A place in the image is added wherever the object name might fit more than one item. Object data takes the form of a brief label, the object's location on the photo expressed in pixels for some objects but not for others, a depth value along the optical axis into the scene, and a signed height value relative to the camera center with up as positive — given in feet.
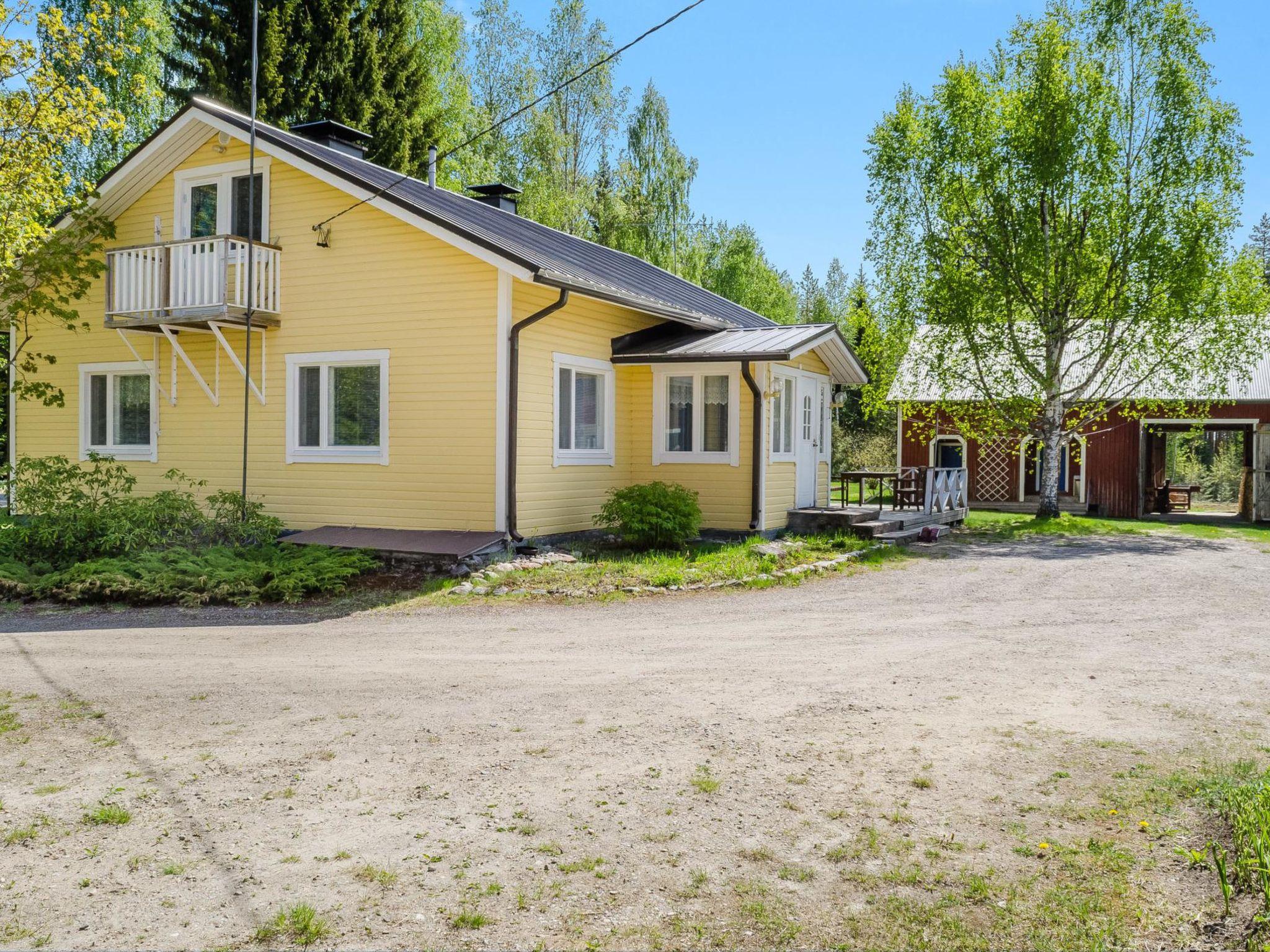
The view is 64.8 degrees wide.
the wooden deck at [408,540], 38.86 -3.47
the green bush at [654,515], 43.32 -2.50
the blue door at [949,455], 90.84 +0.59
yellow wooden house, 41.52 +4.26
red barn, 79.56 +0.42
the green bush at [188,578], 34.68 -4.45
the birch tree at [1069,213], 65.46 +16.89
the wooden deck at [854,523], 50.88 -3.24
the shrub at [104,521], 39.70 -2.80
